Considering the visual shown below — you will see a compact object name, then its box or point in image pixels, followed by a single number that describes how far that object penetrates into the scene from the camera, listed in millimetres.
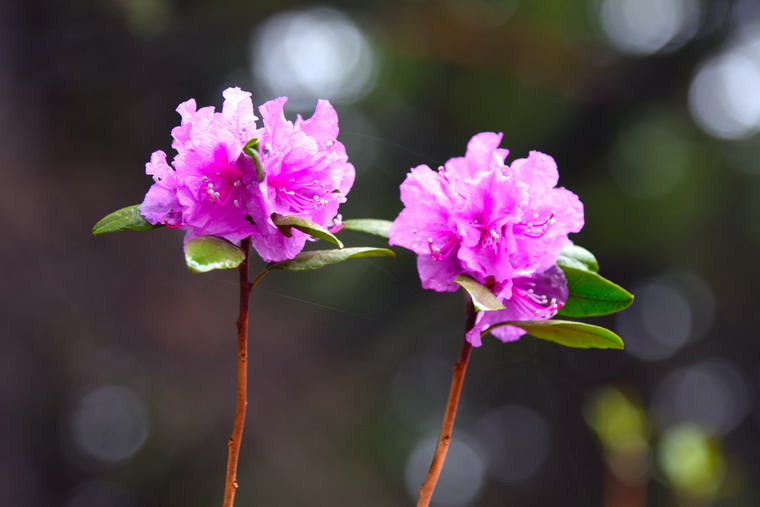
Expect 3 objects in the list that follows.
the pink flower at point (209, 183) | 763
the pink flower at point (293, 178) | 768
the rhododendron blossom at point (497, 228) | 780
